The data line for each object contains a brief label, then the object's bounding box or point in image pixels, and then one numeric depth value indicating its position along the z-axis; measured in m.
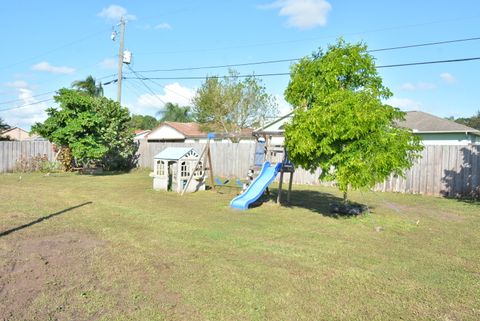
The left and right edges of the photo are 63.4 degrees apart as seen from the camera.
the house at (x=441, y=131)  22.89
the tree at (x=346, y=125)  7.78
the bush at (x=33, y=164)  20.72
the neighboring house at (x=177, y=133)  38.97
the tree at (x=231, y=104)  35.41
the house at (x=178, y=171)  13.51
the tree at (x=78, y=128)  17.94
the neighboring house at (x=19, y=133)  67.25
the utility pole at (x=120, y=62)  23.31
